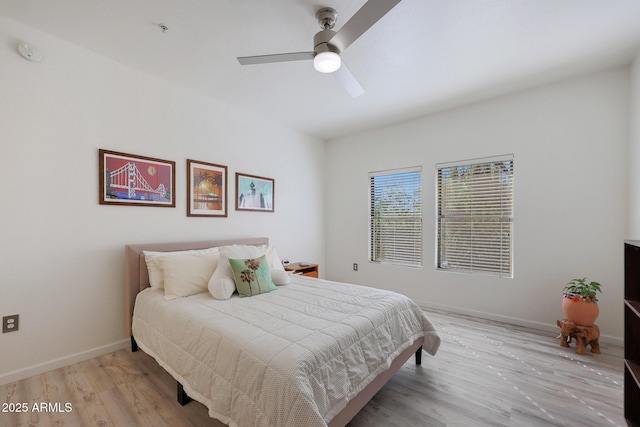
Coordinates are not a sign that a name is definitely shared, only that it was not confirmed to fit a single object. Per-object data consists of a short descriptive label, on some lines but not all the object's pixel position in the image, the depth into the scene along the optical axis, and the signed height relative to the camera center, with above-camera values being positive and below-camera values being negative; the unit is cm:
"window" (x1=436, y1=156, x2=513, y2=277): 325 -5
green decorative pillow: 231 -57
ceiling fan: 156 +111
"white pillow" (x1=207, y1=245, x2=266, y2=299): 221 -53
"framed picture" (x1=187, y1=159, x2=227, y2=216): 306 +28
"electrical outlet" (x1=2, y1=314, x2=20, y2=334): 201 -83
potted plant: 245 -85
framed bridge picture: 246 +32
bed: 125 -78
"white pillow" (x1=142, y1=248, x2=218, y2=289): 242 -50
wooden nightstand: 372 -80
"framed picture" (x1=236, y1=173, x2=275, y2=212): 358 +27
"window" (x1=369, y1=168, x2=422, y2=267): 393 -7
